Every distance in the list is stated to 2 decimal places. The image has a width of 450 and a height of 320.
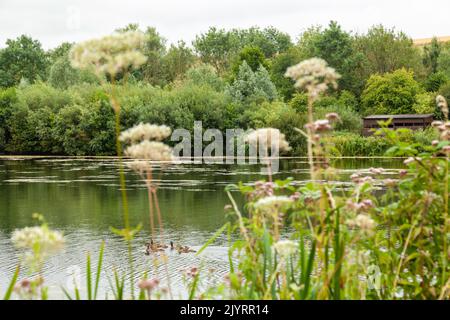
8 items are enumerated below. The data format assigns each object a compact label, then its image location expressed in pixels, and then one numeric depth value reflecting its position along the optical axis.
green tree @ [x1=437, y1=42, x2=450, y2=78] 53.91
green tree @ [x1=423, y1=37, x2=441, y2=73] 56.47
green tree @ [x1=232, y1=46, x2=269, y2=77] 54.38
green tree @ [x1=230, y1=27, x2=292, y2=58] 78.69
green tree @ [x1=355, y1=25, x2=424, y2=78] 53.25
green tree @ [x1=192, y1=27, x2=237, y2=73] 78.94
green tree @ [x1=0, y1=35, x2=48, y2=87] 74.19
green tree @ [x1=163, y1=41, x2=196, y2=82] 71.31
